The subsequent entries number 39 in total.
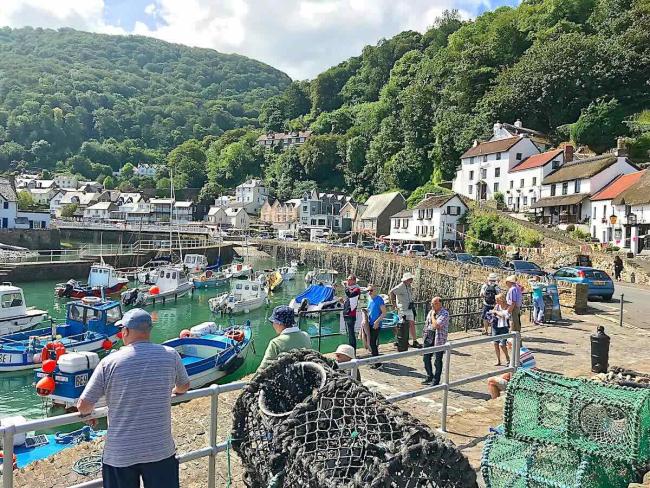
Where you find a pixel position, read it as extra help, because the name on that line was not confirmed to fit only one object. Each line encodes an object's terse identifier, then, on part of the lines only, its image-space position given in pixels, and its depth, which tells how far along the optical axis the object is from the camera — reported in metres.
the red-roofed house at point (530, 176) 48.91
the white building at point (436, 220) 52.84
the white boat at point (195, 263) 48.27
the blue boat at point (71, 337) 18.73
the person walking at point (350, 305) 12.48
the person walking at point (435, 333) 9.02
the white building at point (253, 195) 114.38
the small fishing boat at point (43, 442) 10.02
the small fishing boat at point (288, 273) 48.95
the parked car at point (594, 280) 21.72
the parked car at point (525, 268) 27.80
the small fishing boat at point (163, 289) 34.88
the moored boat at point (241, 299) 32.75
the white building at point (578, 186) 41.66
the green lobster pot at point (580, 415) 4.23
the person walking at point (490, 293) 13.00
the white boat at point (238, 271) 46.25
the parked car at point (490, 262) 34.50
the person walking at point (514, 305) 10.91
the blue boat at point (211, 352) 16.83
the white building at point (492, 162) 54.56
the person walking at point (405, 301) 11.38
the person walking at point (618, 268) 29.61
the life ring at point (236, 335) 19.66
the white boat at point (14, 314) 23.11
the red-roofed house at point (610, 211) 36.09
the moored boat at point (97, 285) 35.75
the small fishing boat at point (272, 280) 41.41
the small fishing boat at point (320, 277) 41.90
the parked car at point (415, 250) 44.33
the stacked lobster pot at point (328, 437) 3.27
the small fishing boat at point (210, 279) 43.09
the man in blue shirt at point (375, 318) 10.67
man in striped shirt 3.57
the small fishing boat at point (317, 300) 30.22
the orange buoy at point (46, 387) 14.87
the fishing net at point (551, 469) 4.18
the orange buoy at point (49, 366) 15.83
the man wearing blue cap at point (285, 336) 5.41
